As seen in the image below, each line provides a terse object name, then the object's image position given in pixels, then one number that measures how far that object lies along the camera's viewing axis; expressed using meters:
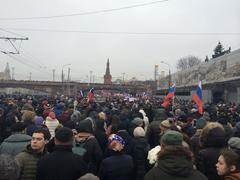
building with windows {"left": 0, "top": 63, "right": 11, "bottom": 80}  102.76
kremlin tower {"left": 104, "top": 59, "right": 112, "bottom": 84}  108.15
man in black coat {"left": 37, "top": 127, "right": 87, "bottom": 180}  2.86
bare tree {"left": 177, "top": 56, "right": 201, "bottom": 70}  82.15
